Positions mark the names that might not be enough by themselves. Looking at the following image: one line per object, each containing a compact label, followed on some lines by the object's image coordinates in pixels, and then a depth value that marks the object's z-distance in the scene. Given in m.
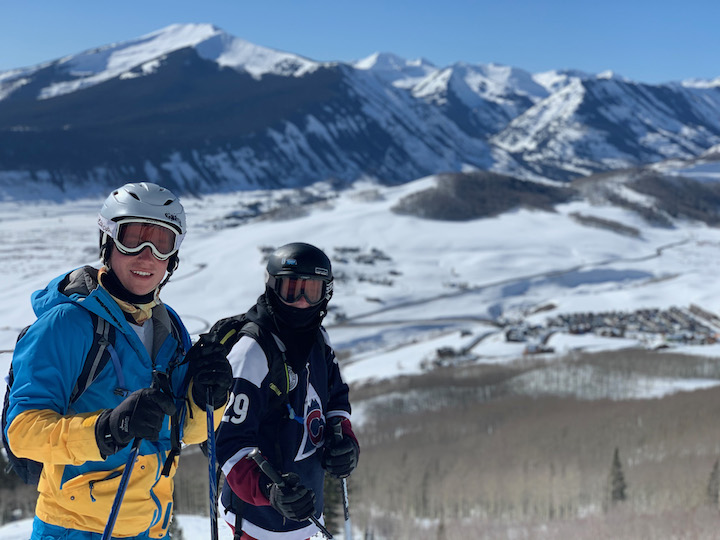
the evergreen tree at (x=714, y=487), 18.66
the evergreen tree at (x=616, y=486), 23.20
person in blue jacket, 2.92
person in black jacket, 3.96
